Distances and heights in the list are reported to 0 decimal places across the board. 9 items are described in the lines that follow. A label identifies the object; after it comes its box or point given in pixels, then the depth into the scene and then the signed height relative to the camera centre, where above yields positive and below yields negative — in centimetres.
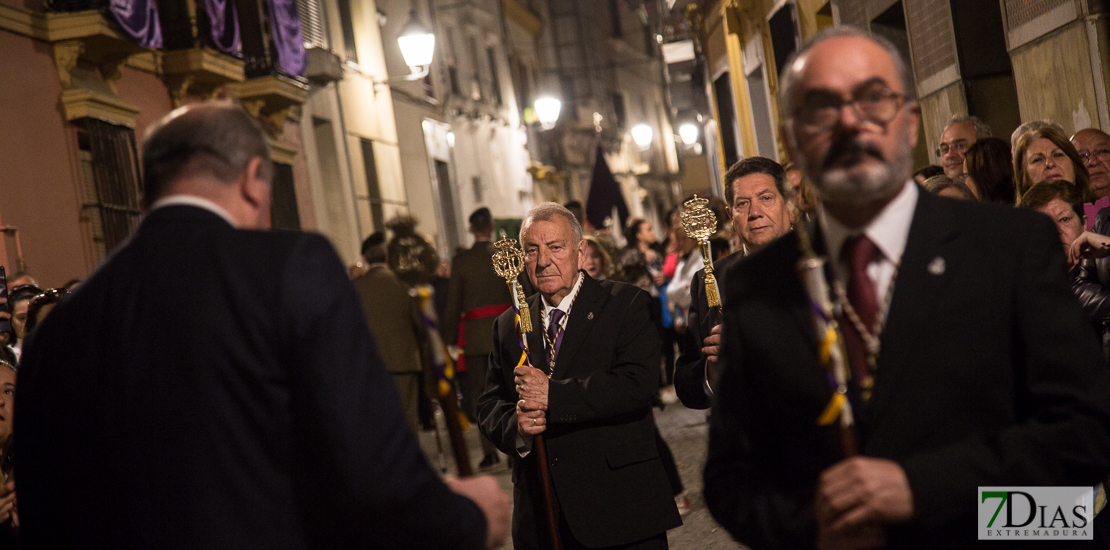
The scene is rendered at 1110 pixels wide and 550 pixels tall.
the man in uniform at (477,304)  1115 -16
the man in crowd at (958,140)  776 +49
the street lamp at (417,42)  1831 +402
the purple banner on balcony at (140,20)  1336 +383
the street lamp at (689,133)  3597 +379
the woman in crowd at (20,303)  855 +43
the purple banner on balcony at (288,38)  1866 +464
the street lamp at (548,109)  2619 +379
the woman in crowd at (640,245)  1480 +24
